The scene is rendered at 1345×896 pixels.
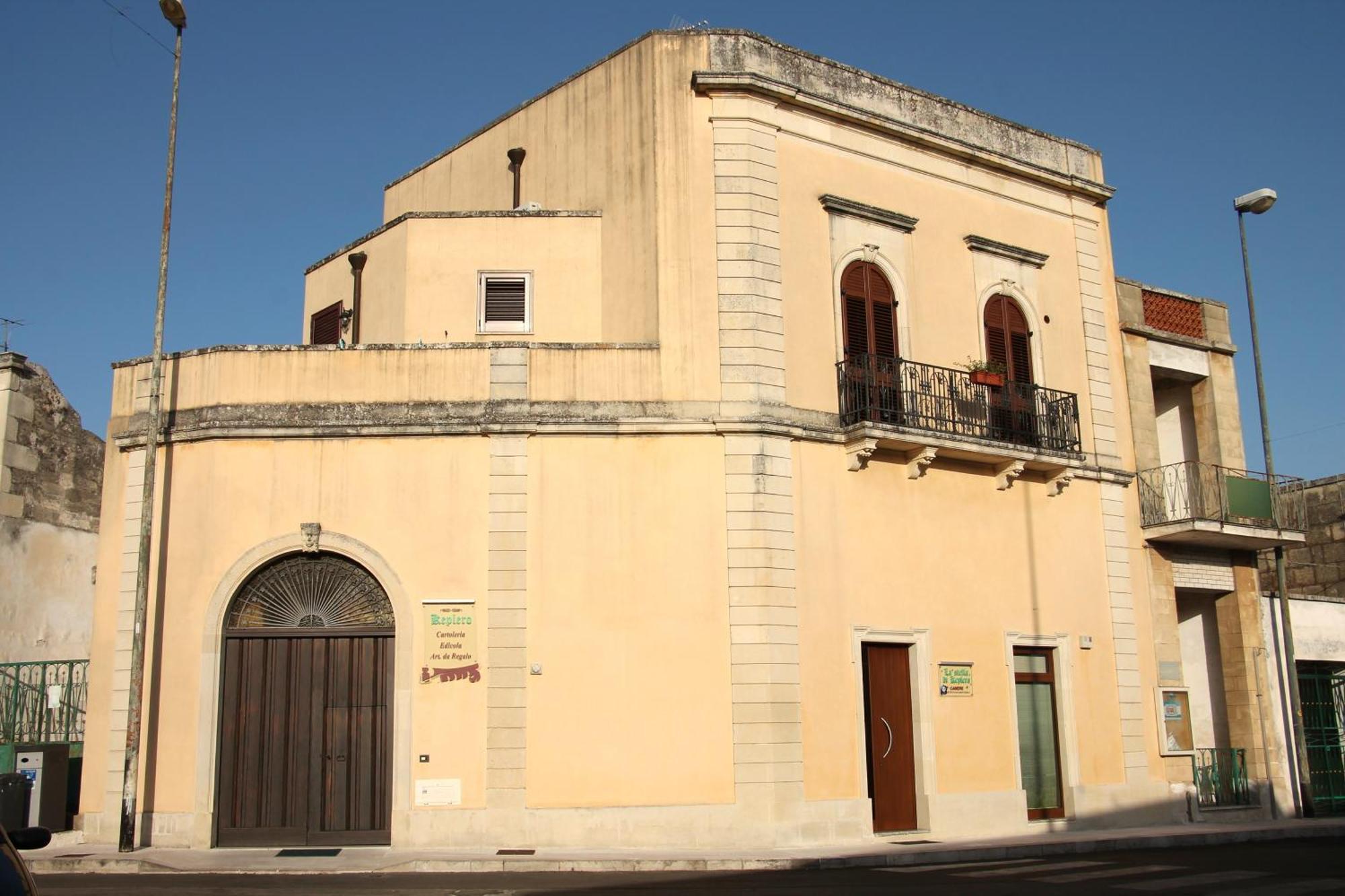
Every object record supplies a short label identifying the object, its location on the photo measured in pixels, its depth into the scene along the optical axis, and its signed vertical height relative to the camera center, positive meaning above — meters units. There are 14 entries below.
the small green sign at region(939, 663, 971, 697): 18.81 +0.73
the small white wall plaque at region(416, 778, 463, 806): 16.27 -0.60
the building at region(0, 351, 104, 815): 22.91 +4.03
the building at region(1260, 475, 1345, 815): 23.62 +0.84
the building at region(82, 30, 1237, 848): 16.66 +2.84
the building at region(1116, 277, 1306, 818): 21.92 +3.12
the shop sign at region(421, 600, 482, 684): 16.67 +1.27
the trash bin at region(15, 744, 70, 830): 17.83 -0.39
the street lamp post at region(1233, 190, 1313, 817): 22.69 +1.76
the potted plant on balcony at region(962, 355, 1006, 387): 19.95 +5.42
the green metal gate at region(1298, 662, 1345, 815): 24.12 -0.10
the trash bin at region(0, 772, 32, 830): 16.97 -0.61
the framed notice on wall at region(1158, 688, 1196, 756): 21.23 +0.04
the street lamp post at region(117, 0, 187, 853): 15.98 +2.67
